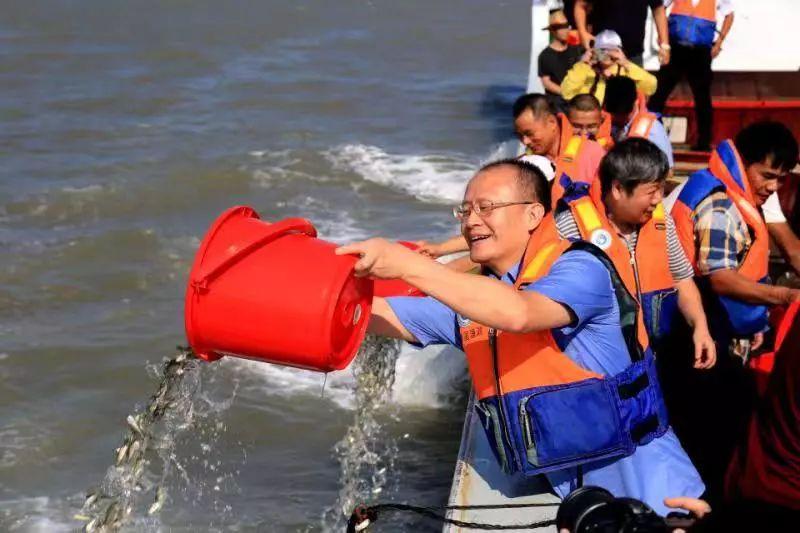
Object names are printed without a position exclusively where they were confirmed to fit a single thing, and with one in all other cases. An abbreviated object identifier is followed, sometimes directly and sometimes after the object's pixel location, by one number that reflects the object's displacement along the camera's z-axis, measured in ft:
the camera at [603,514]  7.47
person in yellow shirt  24.79
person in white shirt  27.37
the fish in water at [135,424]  12.44
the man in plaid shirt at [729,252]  14.16
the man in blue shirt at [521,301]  8.77
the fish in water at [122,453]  12.43
